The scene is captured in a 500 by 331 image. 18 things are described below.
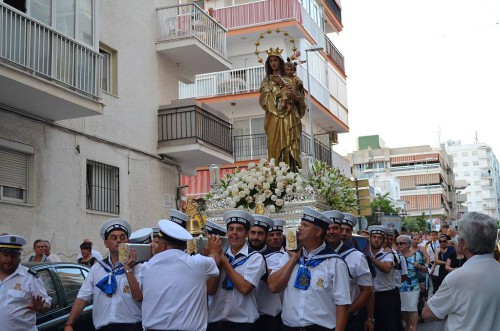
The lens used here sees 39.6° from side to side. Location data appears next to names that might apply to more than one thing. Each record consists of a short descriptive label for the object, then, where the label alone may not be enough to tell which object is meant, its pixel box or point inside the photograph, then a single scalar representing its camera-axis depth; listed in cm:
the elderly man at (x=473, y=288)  446
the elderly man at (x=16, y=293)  635
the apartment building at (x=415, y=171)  9023
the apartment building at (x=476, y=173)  13762
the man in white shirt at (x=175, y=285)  542
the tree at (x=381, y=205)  5535
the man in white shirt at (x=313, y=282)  562
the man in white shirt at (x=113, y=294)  608
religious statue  1149
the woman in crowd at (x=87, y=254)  1252
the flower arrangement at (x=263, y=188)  970
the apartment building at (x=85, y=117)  1330
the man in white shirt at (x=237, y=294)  594
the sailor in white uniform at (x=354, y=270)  696
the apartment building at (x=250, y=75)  2817
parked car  772
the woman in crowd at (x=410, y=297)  1171
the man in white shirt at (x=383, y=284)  971
